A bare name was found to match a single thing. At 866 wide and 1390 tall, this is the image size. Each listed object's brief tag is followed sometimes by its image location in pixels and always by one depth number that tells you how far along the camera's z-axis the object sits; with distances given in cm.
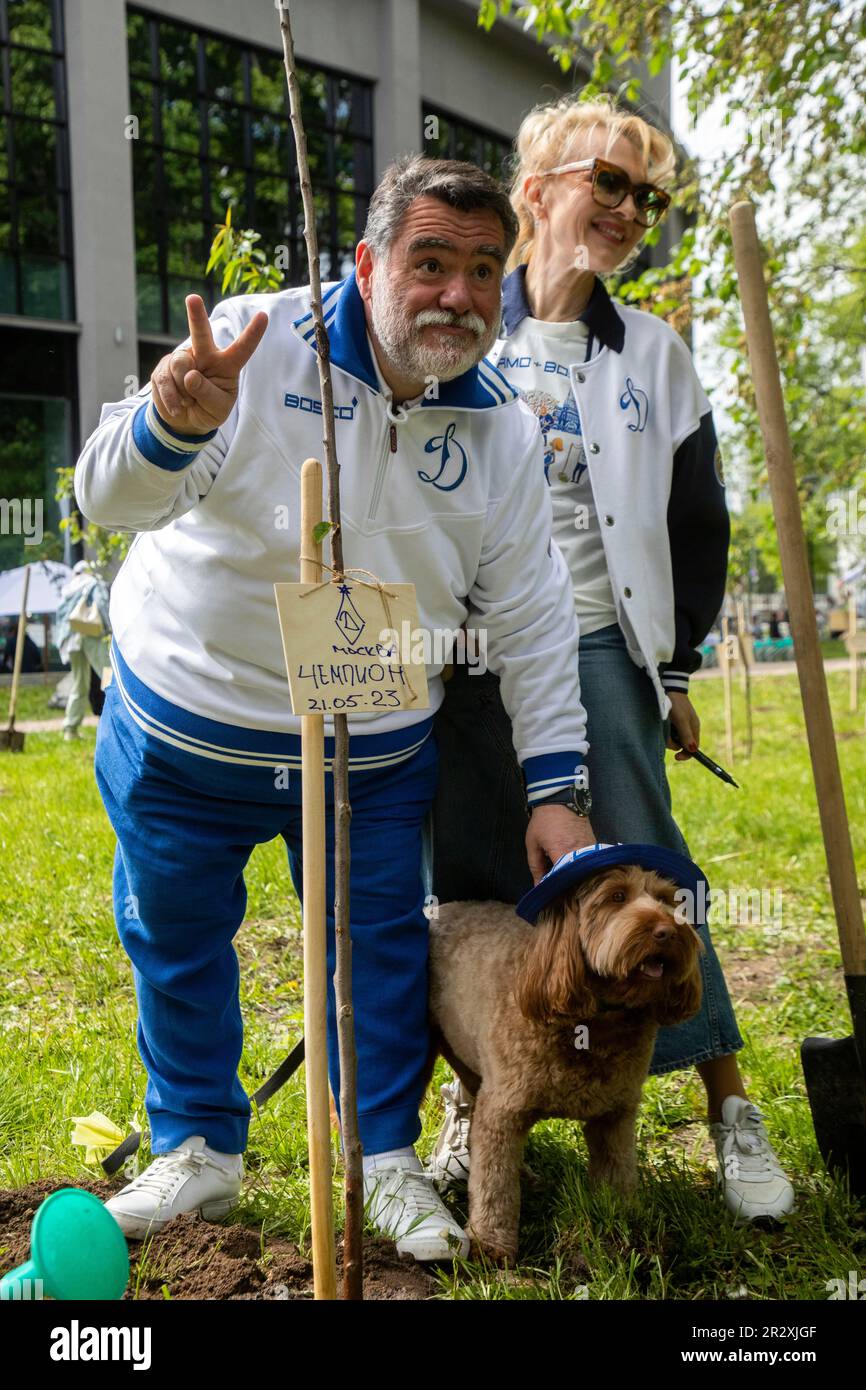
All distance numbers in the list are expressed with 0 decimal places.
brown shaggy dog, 237
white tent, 1419
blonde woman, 297
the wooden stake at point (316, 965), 197
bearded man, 243
